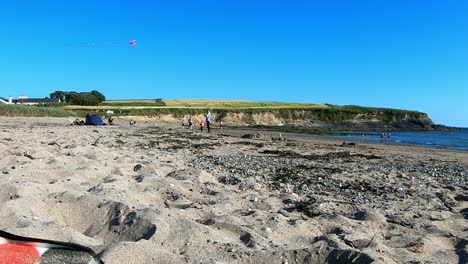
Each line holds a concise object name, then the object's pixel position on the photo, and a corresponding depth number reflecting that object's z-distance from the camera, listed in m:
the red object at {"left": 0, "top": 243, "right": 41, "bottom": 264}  2.36
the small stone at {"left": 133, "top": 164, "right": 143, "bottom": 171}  7.81
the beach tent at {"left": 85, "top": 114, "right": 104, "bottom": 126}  30.48
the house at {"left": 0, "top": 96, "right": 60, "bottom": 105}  101.29
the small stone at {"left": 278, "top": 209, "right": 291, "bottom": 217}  5.30
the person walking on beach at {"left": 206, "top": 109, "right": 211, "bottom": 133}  32.39
